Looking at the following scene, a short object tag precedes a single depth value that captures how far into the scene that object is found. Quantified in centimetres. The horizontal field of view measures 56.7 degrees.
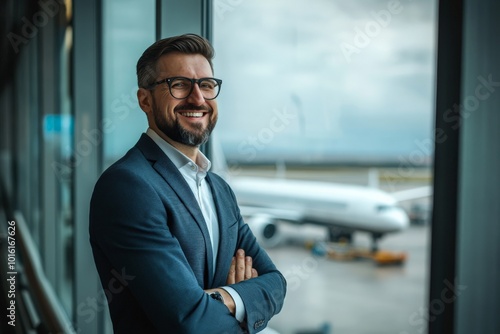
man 77
